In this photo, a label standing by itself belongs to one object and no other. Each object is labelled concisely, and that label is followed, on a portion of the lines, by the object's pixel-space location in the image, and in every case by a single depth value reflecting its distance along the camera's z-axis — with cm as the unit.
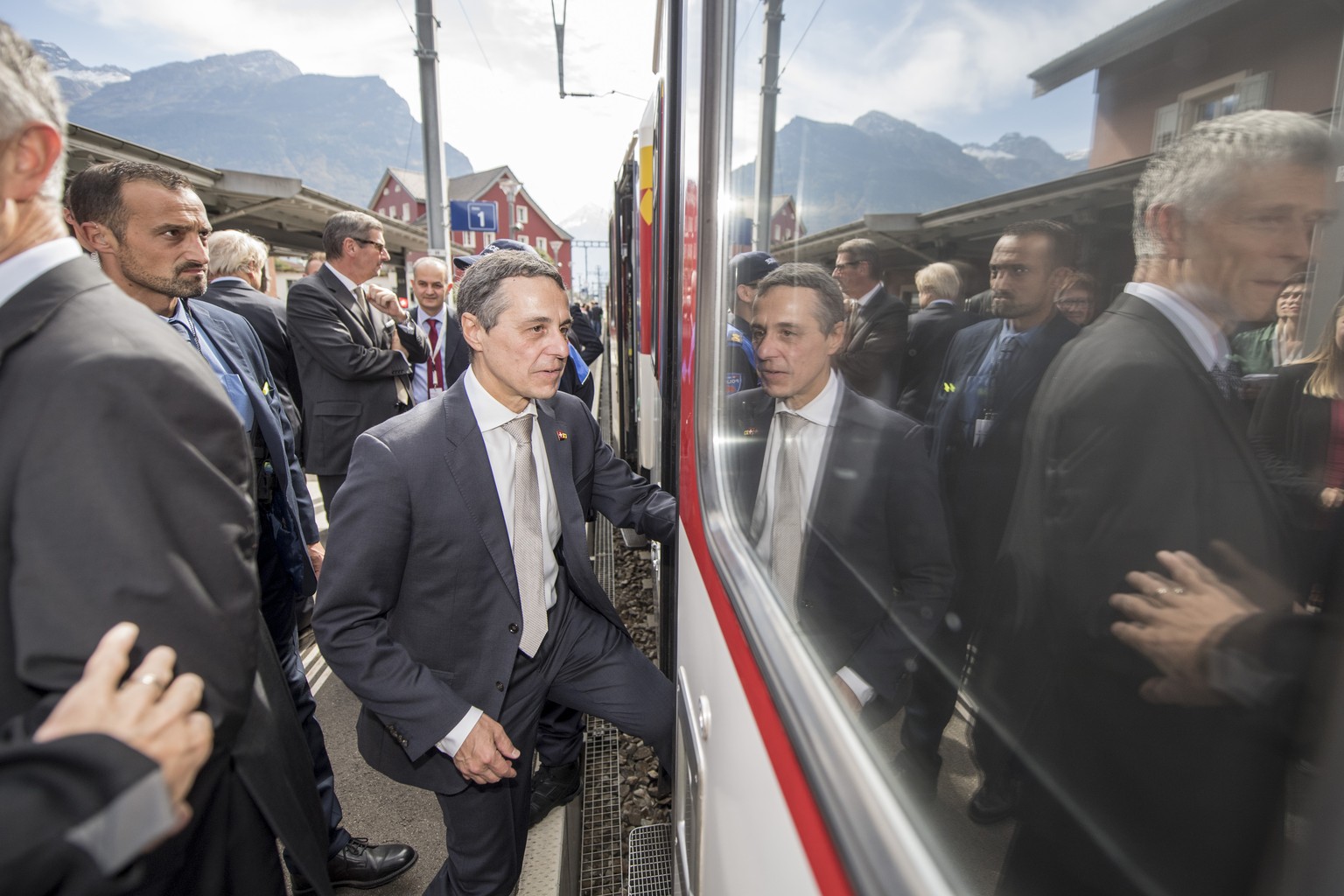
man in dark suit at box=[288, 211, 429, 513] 336
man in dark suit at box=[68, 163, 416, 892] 186
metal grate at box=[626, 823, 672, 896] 212
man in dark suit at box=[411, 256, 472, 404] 446
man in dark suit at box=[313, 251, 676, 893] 161
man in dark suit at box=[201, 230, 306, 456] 303
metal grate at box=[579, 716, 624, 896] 224
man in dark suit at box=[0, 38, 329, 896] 76
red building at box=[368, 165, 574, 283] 5428
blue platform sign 871
